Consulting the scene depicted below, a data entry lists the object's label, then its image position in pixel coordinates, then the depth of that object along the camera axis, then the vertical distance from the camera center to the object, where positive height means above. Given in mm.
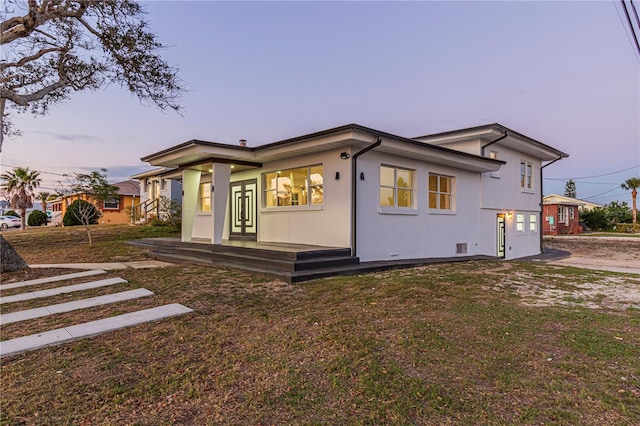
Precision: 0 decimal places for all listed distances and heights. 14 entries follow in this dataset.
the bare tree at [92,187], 13281 +1272
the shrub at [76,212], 13333 +247
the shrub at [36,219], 30688 -132
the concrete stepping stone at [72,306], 4504 -1294
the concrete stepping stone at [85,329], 3496 -1310
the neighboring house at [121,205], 28881 +1226
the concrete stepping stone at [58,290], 5480 -1281
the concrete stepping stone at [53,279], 6438 -1259
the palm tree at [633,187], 33031 +3718
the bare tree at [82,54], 7441 +4337
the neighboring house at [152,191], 22016 +2105
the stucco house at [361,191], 8328 +915
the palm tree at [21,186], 24391 +2384
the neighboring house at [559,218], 28484 +424
